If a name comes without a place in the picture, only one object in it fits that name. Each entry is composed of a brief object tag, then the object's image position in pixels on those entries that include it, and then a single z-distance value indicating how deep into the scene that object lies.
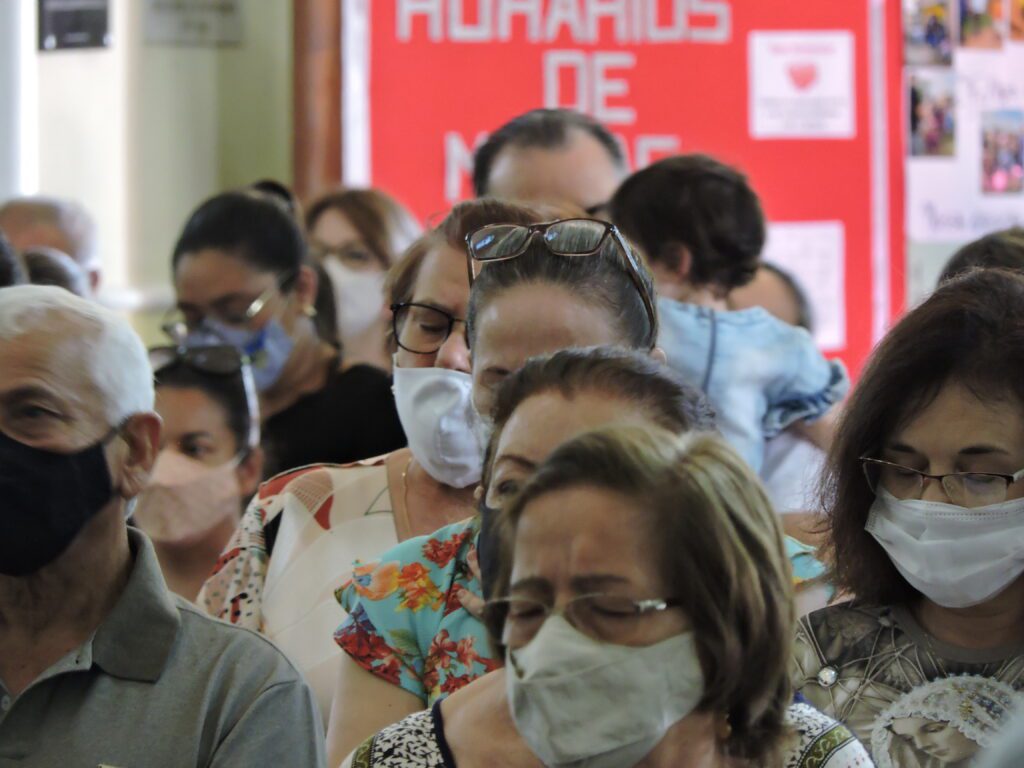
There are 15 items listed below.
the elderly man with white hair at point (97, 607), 4.36
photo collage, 12.82
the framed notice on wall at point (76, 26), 13.39
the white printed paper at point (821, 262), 12.48
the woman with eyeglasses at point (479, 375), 4.74
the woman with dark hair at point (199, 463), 7.63
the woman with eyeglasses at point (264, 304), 8.50
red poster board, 12.45
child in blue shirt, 7.25
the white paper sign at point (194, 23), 13.67
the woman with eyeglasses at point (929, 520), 5.12
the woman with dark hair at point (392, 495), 5.72
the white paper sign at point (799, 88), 12.51
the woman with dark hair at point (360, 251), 10.20
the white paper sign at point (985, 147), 12.91
